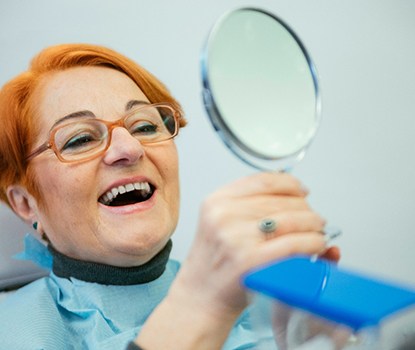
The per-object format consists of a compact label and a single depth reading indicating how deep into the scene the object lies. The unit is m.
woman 1.02
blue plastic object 0.46
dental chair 1.39
